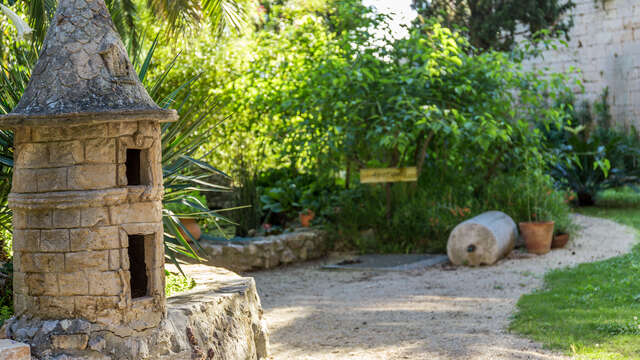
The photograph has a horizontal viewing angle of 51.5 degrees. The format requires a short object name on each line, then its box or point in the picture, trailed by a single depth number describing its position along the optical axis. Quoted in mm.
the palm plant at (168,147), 4398
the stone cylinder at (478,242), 7938
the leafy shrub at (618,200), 12547
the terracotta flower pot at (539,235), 8523
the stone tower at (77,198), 3309
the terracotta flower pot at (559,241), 8914
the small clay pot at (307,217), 9797
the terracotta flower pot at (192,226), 8297
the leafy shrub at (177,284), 4523
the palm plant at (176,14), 7324
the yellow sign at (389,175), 9102
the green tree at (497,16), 13906
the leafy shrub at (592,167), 11664
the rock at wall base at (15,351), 3053
